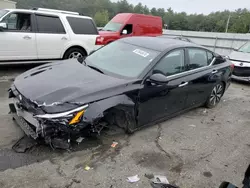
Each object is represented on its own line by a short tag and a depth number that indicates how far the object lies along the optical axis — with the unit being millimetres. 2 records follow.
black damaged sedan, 2682
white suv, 6090
